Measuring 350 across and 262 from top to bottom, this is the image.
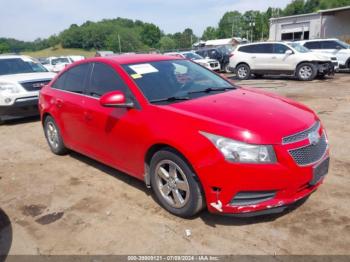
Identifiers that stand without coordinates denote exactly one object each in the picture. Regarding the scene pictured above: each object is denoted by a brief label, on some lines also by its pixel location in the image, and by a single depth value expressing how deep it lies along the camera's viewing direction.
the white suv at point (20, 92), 8.27
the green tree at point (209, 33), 140.34
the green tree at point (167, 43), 110.47
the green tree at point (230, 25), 131.74
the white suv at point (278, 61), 14.27
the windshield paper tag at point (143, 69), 4.15
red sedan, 2.99
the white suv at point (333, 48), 16.64
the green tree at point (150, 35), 131.25
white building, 33.78
